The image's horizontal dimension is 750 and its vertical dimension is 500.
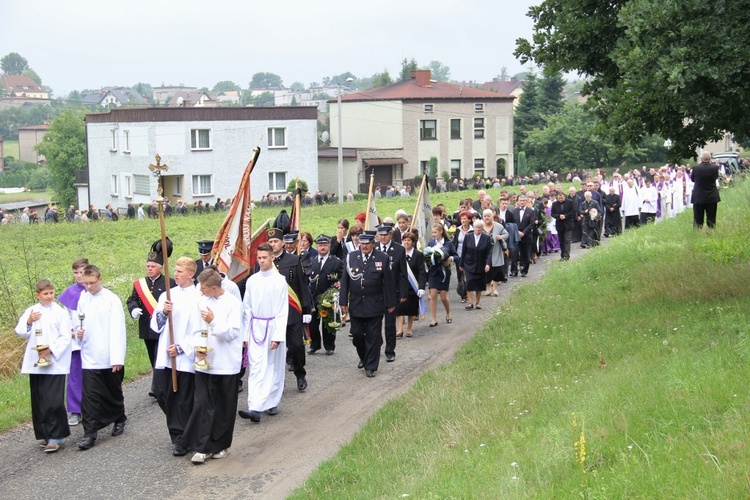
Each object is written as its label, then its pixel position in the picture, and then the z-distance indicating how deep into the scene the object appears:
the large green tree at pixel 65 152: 86.81
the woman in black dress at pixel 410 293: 15.36
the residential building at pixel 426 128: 73.88
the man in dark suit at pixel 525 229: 22.52
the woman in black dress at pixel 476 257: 17.61
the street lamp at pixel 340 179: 50.54
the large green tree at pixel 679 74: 11.28
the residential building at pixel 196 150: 59.94
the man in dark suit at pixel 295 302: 12.23
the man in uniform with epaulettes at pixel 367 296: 13.14
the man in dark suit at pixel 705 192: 17.45
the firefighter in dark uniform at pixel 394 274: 13.80
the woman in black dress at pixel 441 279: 16.48
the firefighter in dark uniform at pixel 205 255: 12.66
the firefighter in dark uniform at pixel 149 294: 11.33
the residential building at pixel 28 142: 155.12
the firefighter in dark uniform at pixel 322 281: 14.58
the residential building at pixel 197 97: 158.05
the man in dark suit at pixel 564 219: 23.59
